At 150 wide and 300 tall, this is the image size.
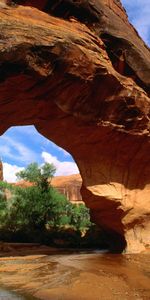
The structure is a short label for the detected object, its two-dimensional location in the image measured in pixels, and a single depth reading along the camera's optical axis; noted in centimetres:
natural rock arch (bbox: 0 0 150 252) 649
